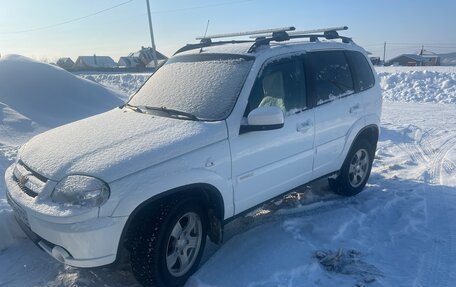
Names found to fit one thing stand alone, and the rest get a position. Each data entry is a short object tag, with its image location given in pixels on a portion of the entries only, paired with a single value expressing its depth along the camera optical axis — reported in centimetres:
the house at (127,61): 6700
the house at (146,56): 5967
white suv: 289
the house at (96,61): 7019
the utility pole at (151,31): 2449
